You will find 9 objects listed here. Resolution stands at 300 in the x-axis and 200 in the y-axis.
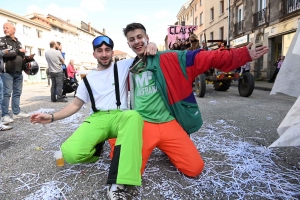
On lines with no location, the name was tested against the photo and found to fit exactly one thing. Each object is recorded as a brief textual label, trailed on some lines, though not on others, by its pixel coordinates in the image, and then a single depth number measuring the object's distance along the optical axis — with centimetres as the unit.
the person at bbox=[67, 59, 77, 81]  870
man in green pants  155
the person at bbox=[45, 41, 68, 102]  646
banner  1359
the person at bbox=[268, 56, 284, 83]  1174
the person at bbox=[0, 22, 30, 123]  381
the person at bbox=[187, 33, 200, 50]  703
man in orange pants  194
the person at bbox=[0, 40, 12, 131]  350
